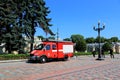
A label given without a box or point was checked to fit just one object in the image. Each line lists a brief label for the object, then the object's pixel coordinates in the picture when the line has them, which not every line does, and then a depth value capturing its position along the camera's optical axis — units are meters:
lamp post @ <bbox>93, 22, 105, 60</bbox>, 13.93
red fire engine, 10.94
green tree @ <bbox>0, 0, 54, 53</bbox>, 17.16
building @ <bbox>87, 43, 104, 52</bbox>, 56.13
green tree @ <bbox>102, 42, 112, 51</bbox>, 41.13
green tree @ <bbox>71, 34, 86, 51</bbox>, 36.65
